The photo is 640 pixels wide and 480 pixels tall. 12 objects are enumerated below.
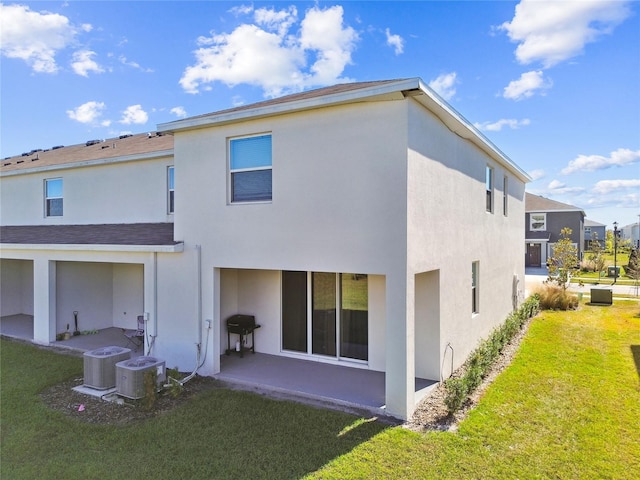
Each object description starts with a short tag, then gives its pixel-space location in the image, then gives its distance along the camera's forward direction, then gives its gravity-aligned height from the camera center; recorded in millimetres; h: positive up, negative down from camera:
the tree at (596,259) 31484 -1999
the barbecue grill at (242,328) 9508 -2368
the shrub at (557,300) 17406 -3006
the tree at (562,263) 18922 -1408
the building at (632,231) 98338 +2074
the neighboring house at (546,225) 37094 +1371
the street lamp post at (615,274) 28000 -2869
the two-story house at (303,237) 6578 +55
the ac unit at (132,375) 7039 -2704
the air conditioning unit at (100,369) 7535 -2750
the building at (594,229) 68744 +1843
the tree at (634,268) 23766 -2192
